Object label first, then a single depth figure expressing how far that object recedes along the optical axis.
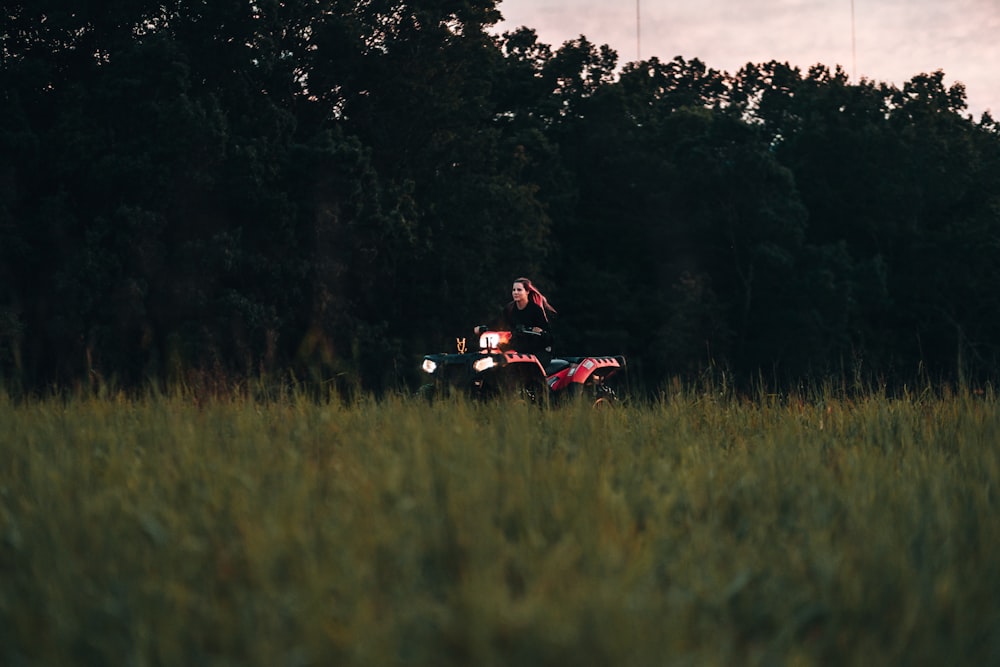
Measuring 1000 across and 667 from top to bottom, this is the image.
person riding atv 21.94
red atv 19.89
